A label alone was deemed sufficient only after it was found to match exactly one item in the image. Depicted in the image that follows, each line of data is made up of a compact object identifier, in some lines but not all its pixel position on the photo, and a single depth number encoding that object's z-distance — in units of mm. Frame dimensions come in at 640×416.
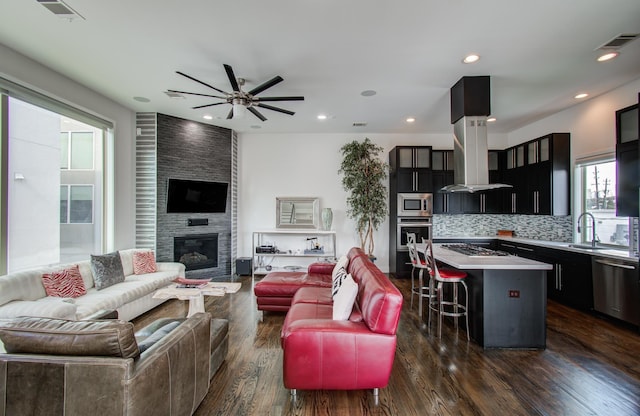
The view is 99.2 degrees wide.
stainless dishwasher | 3248
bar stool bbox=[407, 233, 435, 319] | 3523
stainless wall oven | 5645
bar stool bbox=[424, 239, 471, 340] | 3088
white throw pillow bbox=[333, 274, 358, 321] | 2195
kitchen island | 2838
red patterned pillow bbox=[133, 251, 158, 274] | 4215
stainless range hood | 3494
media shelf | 6016
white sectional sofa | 2467
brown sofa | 1279
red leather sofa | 1932
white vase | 5891
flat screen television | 5164
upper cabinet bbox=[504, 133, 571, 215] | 4629
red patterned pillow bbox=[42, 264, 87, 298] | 2973
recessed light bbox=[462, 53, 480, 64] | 3035
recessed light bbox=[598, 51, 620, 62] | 3010
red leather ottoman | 3537
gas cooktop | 3284
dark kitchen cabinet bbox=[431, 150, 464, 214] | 5789
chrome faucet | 4258
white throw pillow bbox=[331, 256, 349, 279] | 3390
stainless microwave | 5691
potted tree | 5715
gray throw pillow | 3539
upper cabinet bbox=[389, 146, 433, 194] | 5730
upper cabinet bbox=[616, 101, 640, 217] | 3307
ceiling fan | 3038
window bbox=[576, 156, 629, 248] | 4042
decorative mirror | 6113
